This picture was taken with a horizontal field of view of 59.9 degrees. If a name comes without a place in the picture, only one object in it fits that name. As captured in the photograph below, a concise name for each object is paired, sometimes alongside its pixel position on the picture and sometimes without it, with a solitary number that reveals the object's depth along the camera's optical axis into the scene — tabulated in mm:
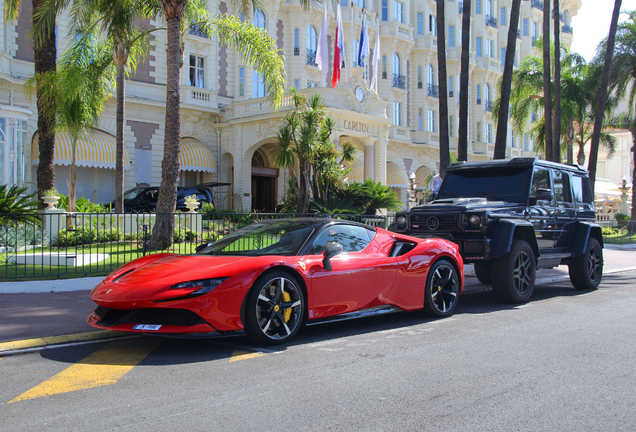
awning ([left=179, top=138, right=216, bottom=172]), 26609
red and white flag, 26141
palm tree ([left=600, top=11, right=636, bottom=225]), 27719
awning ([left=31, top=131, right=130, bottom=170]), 21531
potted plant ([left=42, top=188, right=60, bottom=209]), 14039
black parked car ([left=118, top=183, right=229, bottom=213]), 20947
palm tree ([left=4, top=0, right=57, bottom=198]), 14688
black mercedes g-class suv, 8273
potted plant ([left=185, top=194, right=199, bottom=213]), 16672
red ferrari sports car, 5109
